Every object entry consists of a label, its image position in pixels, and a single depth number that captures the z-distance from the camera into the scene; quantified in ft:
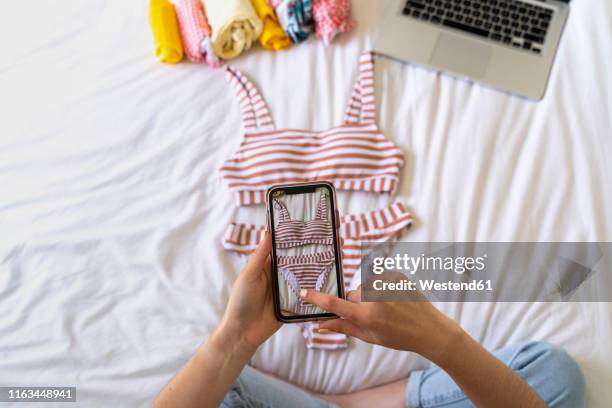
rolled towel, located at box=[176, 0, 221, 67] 3.25
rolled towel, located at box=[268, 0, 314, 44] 3.26
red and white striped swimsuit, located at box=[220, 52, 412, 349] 2.81
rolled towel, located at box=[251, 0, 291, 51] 3.30
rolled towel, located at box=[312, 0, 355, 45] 3.26
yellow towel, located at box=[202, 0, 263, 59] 3.19
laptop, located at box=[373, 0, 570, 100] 3.15
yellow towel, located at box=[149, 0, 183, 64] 3.25
